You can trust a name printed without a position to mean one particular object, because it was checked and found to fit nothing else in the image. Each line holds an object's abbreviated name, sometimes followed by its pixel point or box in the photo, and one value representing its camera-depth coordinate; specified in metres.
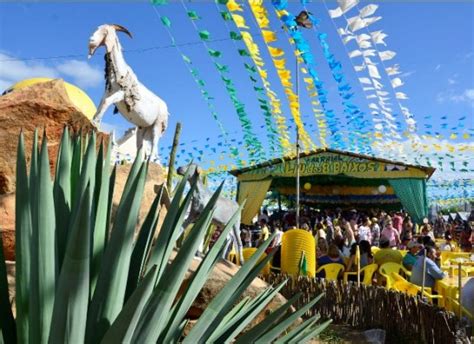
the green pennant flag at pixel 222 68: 8.19
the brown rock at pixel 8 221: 3.16
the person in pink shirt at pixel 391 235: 10.18
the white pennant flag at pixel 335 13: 6.32
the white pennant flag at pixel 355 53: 7.45
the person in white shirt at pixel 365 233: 10.76
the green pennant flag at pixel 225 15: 6.57
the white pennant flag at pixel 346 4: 5.98
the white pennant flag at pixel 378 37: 6.94
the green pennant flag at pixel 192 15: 6.64
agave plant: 0.89
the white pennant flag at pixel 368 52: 7.37
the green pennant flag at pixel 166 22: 6.65
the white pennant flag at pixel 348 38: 7.00
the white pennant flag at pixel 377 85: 8.32
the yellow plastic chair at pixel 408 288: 5.47
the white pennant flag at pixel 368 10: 6.38
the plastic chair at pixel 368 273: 6.98
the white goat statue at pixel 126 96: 4.78
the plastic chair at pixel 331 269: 7.11
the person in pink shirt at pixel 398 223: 13.10
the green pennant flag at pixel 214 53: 7.77
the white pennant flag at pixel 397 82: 8.17
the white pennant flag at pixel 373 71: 7.77
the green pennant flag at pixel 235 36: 7.19
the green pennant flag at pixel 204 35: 7.26
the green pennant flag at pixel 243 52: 7.71
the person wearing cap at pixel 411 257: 6.75
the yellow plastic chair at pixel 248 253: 7.18
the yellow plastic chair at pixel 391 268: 6.79
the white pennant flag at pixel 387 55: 7.40
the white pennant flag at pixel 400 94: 8.61
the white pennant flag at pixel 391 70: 7.93
